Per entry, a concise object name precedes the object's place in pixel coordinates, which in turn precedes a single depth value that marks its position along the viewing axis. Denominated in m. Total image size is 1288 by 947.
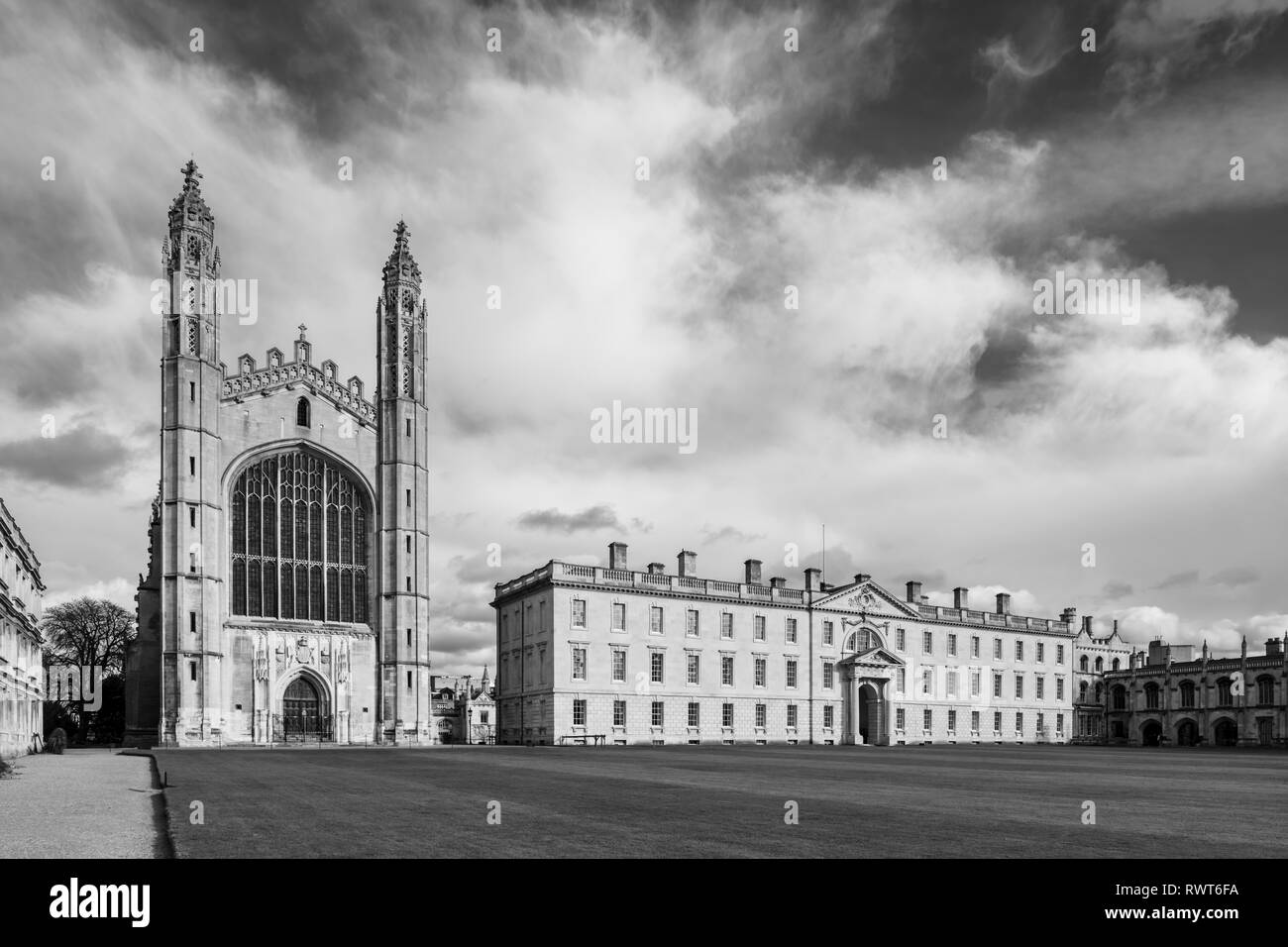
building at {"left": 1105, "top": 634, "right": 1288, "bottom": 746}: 82.56
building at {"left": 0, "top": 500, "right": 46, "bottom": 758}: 39.88
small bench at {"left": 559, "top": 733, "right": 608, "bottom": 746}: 63.22
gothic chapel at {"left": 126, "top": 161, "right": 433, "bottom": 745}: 56.53
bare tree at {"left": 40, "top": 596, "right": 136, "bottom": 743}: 89.94
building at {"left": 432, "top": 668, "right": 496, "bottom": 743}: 110.74
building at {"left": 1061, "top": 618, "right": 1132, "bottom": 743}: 96.50
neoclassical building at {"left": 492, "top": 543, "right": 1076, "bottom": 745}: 65.25
